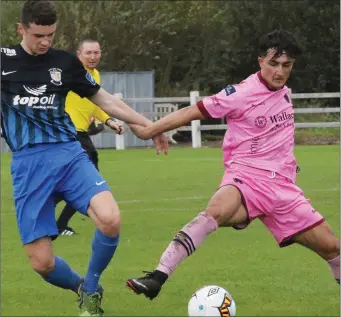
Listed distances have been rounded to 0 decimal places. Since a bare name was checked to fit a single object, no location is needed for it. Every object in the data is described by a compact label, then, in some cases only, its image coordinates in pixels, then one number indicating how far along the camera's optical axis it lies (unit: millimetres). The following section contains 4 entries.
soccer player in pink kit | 13596
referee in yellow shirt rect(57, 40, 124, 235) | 20848
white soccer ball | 12471
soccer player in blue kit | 13533
